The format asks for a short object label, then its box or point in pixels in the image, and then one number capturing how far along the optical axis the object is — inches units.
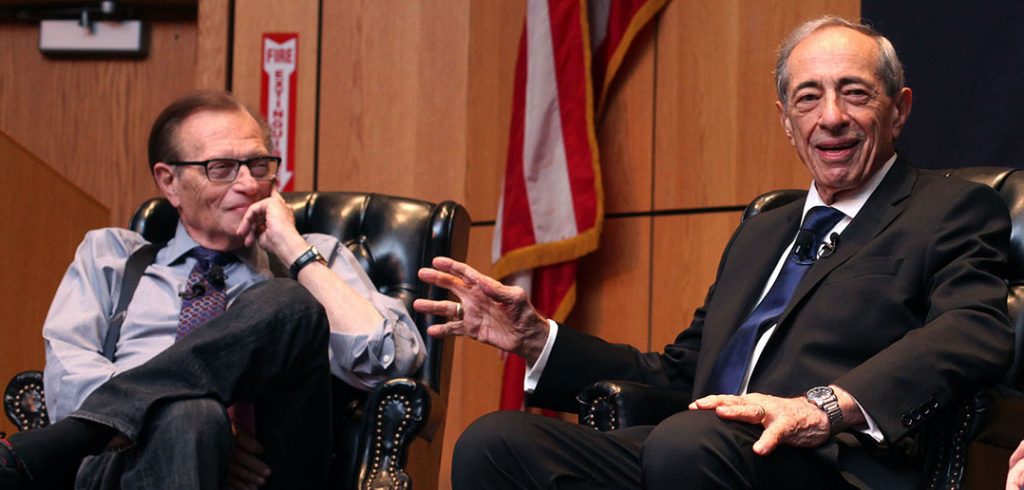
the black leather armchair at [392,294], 114.0
